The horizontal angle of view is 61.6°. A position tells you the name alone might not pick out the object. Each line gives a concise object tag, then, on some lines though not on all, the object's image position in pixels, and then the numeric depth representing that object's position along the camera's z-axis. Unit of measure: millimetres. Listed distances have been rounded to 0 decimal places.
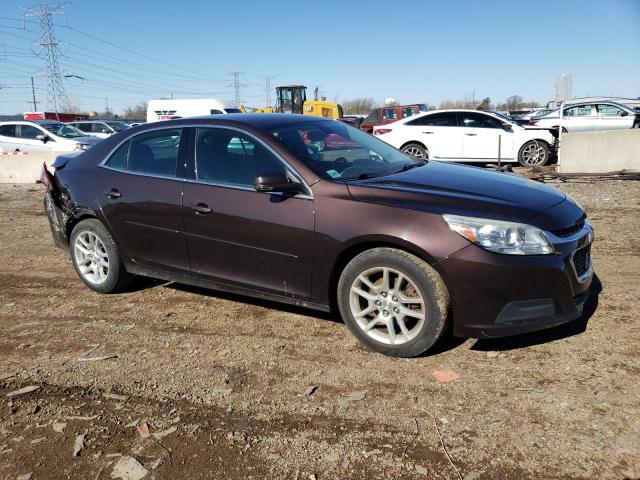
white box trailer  28422
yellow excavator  29516
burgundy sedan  3326
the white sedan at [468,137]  13227
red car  24098
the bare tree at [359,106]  104850
